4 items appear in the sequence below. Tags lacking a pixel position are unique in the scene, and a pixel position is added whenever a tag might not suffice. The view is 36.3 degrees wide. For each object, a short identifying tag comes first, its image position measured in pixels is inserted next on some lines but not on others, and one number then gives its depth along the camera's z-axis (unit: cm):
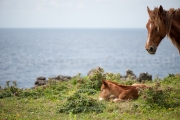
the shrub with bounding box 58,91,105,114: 1139
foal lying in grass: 1276
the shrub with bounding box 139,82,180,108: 1112
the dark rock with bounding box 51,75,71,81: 2262
